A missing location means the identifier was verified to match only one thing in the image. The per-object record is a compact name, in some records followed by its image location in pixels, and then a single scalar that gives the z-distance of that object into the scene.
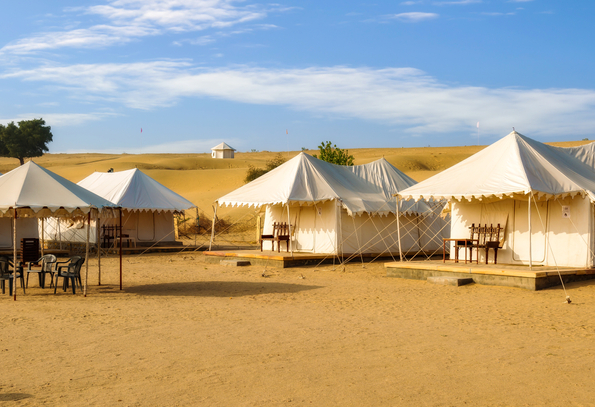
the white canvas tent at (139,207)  23.33
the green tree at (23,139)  59.75
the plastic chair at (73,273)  11.86
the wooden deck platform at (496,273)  12.44
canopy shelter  10.95
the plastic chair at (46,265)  12.17
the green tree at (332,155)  30.78
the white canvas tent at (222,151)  75.44
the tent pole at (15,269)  10.98
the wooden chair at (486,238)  14.81
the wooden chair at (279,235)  19.23
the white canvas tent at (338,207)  18.44
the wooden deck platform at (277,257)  17.53
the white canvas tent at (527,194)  13.55
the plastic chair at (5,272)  11.54
